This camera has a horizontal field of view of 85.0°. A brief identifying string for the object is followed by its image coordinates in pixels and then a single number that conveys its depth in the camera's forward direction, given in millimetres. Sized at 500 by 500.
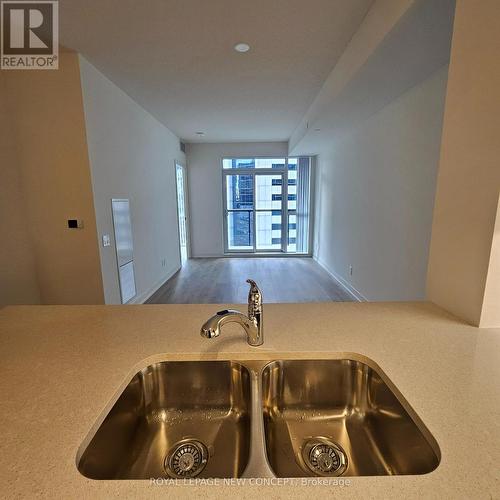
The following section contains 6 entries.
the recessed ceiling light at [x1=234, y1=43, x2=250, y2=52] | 2226
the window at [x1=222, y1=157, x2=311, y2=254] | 6438
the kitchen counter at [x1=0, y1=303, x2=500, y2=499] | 468
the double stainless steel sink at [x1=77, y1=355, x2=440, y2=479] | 730
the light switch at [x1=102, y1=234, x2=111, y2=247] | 2703
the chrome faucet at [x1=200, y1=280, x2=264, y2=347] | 846
